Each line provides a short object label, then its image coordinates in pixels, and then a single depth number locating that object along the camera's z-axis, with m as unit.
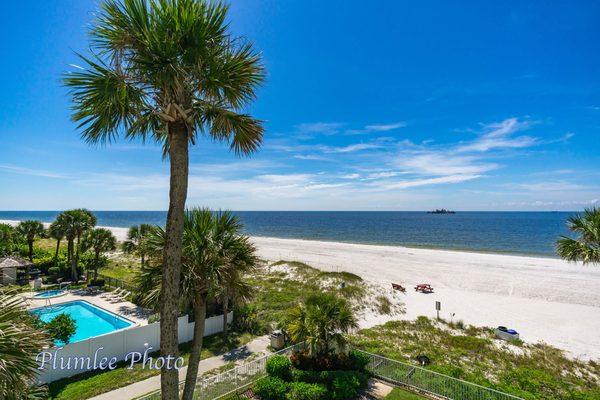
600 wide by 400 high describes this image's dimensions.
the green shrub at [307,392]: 9.59
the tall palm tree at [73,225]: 25.19
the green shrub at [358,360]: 11.62
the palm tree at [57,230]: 25.19
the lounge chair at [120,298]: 20.67
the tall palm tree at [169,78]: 4.59
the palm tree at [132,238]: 26.70
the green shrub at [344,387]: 9.91
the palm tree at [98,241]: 24.86
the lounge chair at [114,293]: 21.78
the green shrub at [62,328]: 11.98
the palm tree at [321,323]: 10.27
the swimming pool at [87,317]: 16.93
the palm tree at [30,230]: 28.98
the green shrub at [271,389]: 9.96
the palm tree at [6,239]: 28.25
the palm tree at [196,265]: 6.23
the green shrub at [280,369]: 10.84
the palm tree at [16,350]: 3.21
